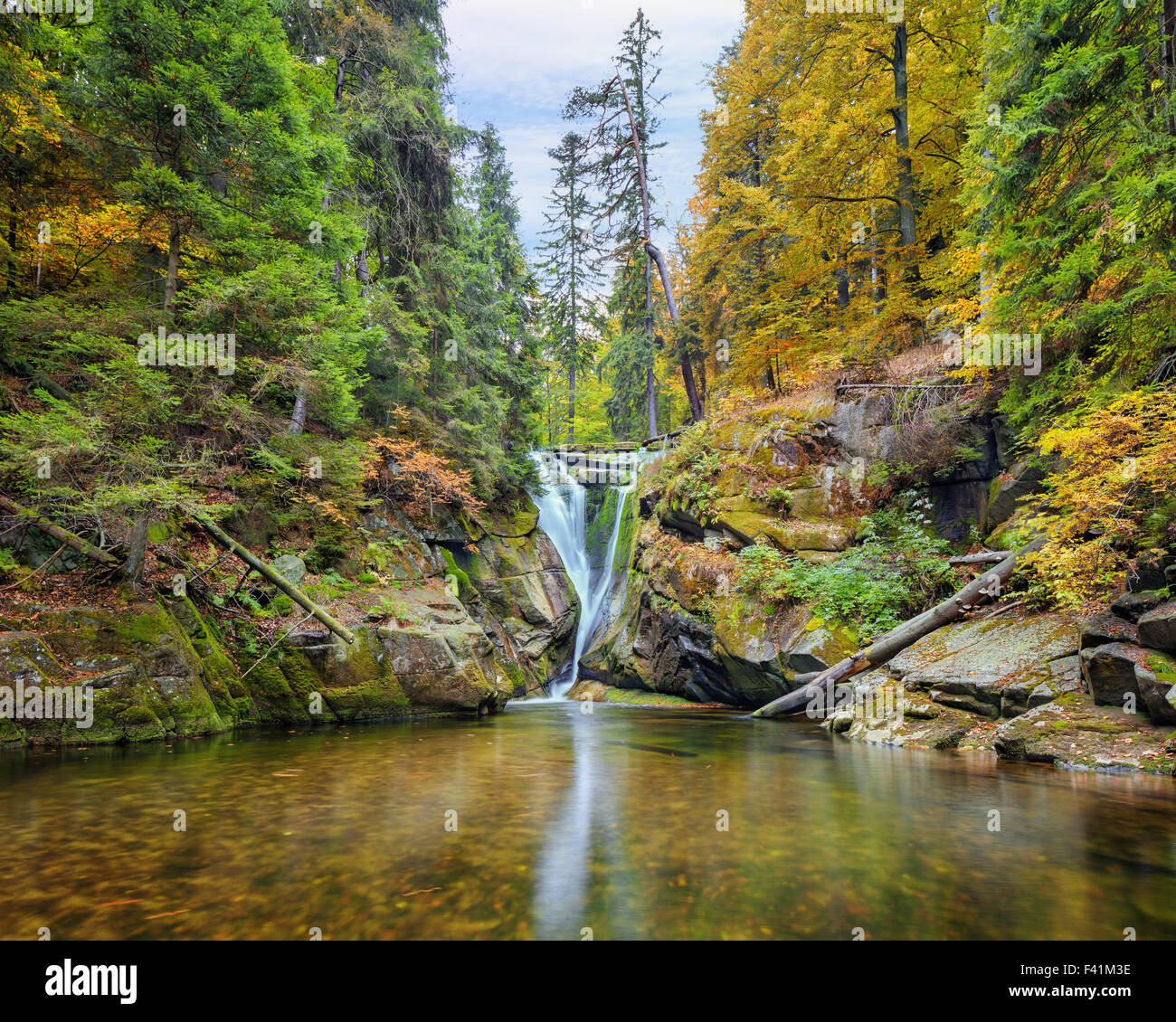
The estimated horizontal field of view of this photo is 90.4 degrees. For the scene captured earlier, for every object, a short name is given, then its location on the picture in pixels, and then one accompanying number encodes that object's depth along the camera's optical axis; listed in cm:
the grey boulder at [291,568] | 989
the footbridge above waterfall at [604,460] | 2084
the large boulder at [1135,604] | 588
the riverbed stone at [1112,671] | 573
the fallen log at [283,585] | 886
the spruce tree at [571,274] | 2430
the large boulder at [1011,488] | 889
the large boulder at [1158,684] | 539
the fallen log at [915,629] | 809
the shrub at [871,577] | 959
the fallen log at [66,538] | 727
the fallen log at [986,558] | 862
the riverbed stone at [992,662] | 685
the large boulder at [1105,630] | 600
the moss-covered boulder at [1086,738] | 551
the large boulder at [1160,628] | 552
